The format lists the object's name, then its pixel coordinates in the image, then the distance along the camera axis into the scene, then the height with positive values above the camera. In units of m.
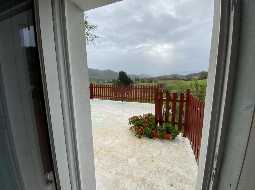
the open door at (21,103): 0.95 -0.17
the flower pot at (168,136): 4.45 -1.49
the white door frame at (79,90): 0.67 -0.10
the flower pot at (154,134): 4.57 -1.49
